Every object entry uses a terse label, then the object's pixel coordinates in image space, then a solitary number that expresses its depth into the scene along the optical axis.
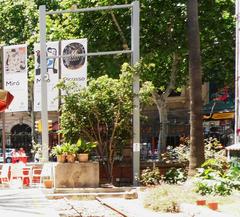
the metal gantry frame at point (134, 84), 18.64
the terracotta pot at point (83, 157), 17.11
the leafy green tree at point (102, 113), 18.05
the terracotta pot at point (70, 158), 17.05
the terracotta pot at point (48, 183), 17.55
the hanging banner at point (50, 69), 20.98
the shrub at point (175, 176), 17.66
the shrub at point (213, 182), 13.33
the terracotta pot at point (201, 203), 11.88
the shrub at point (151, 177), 17.69
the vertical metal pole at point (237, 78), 18.67
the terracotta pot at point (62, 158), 17.02
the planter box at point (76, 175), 16.91
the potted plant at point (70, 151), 17.06
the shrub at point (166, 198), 12.02
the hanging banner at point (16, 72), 21.12
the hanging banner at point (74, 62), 20.12
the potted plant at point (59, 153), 17.03
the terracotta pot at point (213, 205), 11.24
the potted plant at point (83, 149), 17.14
